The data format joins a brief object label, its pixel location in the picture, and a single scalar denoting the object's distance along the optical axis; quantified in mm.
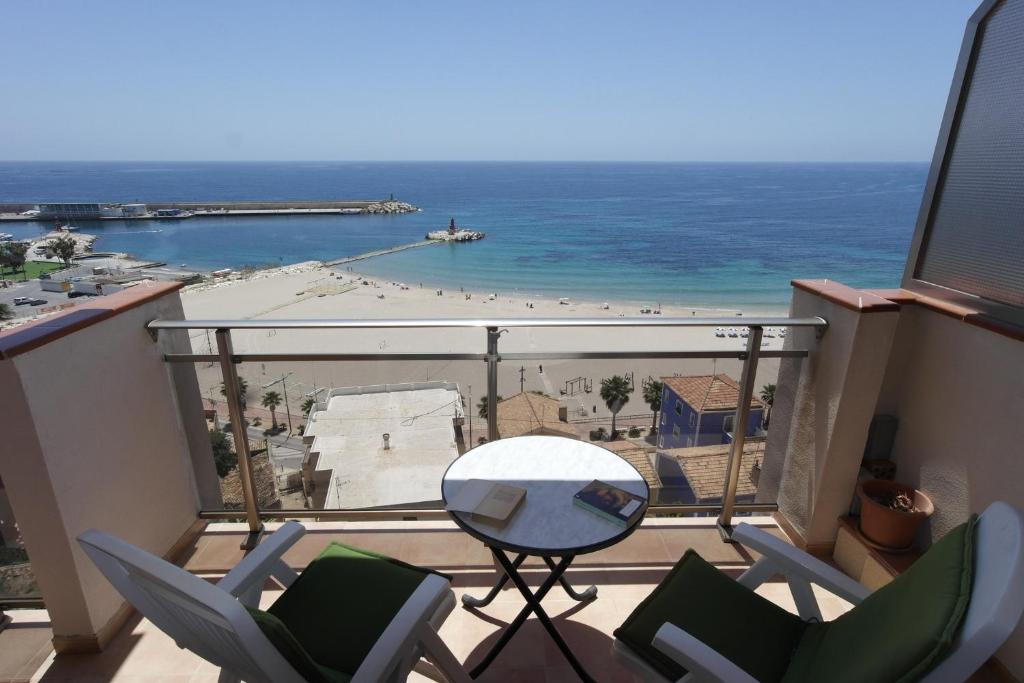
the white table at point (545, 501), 1453
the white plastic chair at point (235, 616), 950
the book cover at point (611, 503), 1530
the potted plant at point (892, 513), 2135
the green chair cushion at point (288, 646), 996
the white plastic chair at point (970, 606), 769
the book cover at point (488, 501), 1523
